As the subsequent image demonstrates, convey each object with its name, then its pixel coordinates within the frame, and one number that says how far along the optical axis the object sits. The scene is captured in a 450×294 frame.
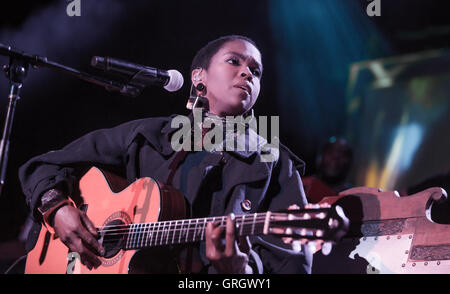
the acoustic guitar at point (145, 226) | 1.84
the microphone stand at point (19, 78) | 2.01
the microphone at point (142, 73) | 2.10
